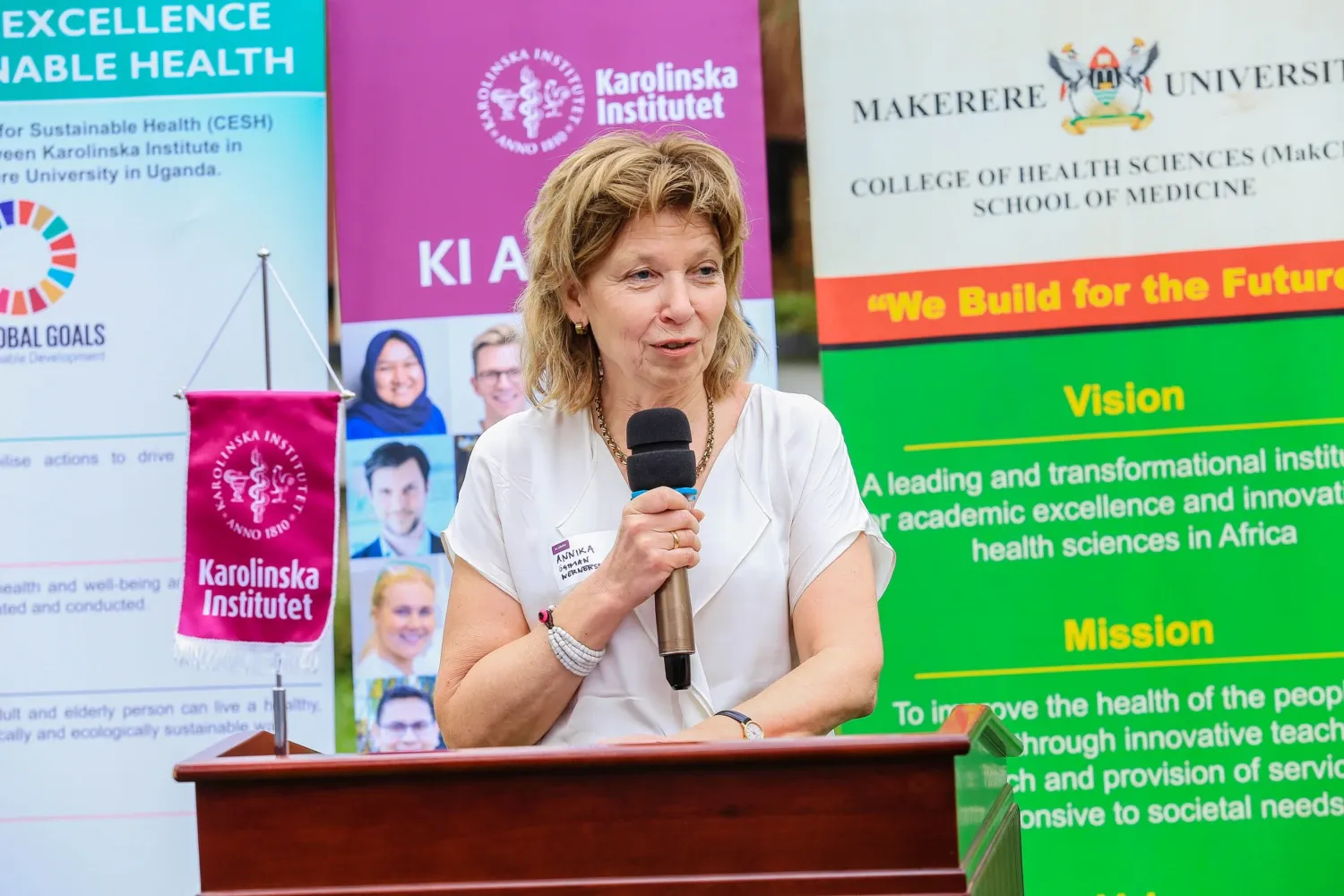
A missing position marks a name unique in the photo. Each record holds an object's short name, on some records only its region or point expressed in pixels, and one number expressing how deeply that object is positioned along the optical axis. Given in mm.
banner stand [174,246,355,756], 4037
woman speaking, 3926
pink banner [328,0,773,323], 7652
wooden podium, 3033
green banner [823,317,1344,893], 7352
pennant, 6465
